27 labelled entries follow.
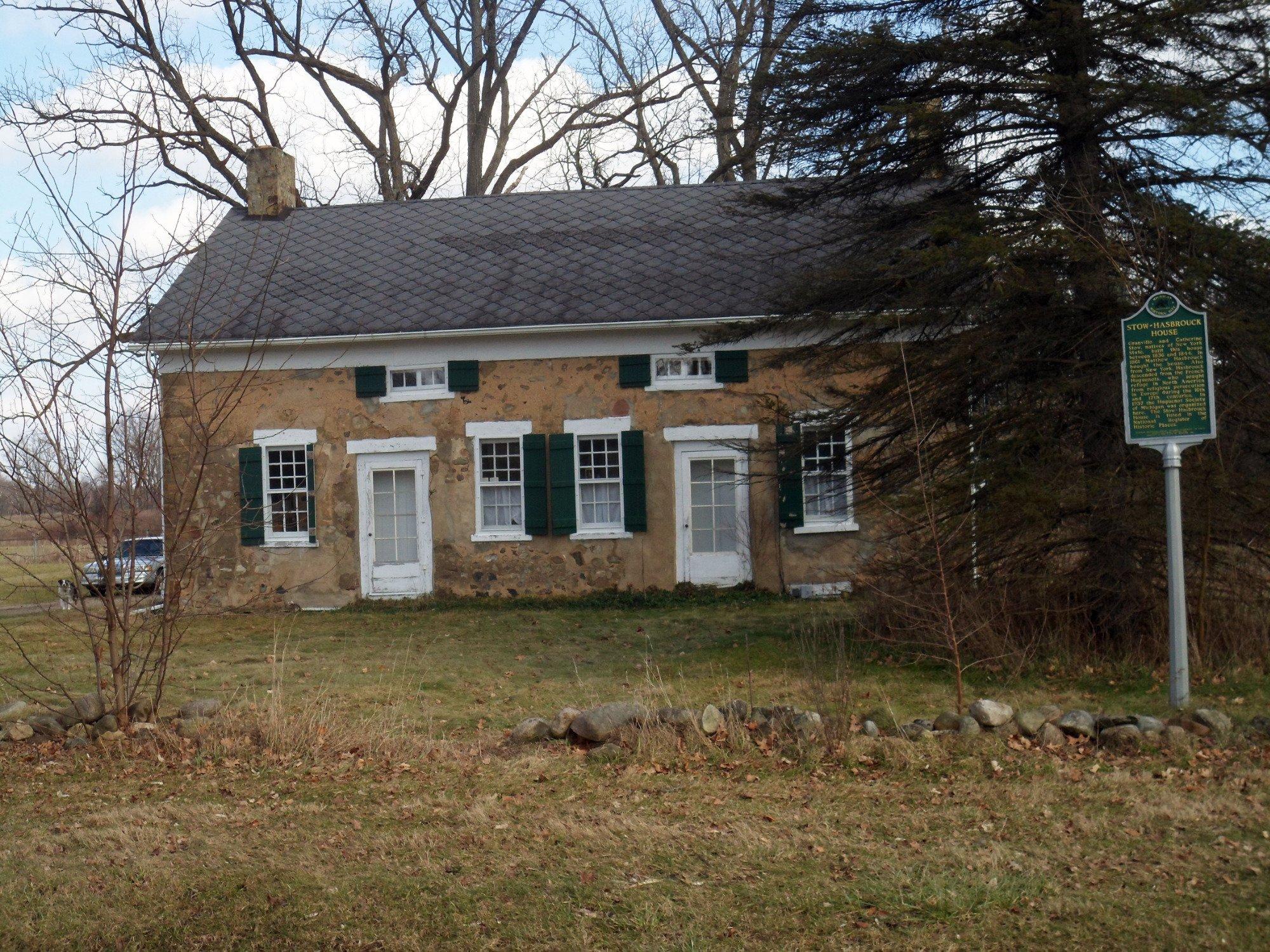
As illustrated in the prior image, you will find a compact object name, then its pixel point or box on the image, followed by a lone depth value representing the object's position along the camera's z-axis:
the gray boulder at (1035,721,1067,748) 7.56
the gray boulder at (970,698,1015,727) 7.87
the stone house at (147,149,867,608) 17.52
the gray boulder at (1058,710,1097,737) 7.66
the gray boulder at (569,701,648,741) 7.99
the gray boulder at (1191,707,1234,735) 7.46
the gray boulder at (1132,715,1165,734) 7.48
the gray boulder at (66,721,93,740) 8.67
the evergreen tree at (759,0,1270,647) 9.78
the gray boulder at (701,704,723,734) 7.86
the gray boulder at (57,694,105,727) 8.80
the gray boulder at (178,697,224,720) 8.80
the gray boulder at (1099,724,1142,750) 7.41
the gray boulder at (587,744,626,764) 7.70
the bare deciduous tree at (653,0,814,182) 11.75
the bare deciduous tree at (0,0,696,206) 28.25
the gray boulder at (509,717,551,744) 8.25
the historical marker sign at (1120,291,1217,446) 8.25
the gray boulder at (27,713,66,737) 8.80
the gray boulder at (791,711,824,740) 7.65
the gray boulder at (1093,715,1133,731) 7.66
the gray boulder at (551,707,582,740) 8.20
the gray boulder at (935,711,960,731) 7.90
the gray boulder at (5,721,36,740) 8.72
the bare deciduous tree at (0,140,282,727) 8.30
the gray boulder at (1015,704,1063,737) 7.73
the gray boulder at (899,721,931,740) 7.72
